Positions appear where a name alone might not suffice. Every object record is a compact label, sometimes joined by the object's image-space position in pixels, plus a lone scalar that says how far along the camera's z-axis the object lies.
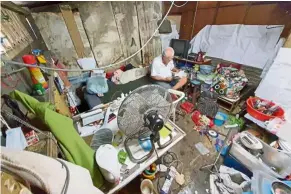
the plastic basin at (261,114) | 1.76
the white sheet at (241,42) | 2.09
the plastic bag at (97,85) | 2.11
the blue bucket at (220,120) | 2.17
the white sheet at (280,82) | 1.79
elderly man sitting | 2.41
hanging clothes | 0.67
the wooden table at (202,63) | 2.76
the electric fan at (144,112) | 0.90
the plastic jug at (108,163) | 0.80
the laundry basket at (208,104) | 2.22
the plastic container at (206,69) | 2.58
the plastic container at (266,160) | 1.28
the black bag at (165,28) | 3.11
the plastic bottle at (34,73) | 1.01
